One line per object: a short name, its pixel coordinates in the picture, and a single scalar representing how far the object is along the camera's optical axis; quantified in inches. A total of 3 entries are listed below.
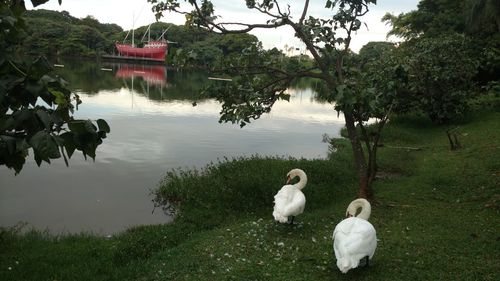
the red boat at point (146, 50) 4254.4
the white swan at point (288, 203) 308.5
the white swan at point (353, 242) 229.9
